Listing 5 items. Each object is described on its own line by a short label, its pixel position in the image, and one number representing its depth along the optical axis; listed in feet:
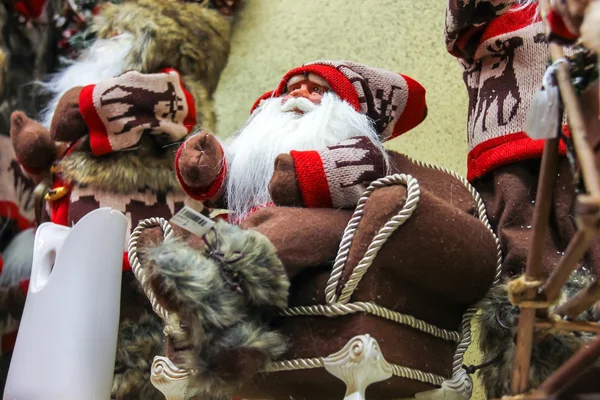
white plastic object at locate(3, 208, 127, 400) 2.98
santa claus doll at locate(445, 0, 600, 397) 2.62
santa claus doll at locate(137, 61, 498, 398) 2.29
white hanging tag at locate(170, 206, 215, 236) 2.53
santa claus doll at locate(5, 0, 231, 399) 3.71
